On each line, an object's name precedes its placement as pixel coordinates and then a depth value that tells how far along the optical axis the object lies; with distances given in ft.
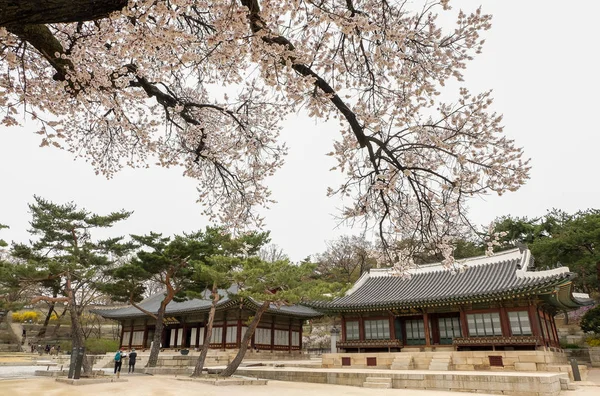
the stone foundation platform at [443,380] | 36.50
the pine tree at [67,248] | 49.70
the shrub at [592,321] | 75.97
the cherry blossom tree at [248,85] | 13.23
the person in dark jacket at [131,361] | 61.31
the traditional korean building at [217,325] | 79.36
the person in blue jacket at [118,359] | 51.26
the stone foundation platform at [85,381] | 40.34
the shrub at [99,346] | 100.27
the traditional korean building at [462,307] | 53.11
